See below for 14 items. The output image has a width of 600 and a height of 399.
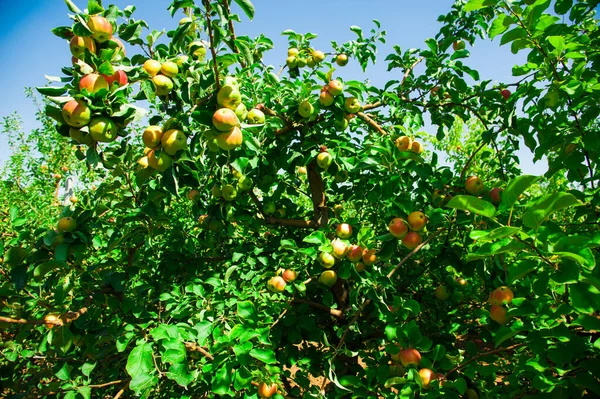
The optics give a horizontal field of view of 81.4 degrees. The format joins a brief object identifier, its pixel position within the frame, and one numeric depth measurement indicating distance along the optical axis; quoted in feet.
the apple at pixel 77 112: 3.83
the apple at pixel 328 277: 6.95
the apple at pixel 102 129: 3.93
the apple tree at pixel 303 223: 4.00
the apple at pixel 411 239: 5.99
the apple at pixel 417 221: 5.94
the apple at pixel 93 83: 3.85
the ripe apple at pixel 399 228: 5.91
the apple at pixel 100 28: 4.09
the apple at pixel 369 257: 6.58
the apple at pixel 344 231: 6.91
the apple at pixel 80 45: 4.24
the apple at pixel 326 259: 6.47
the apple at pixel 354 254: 6.59
